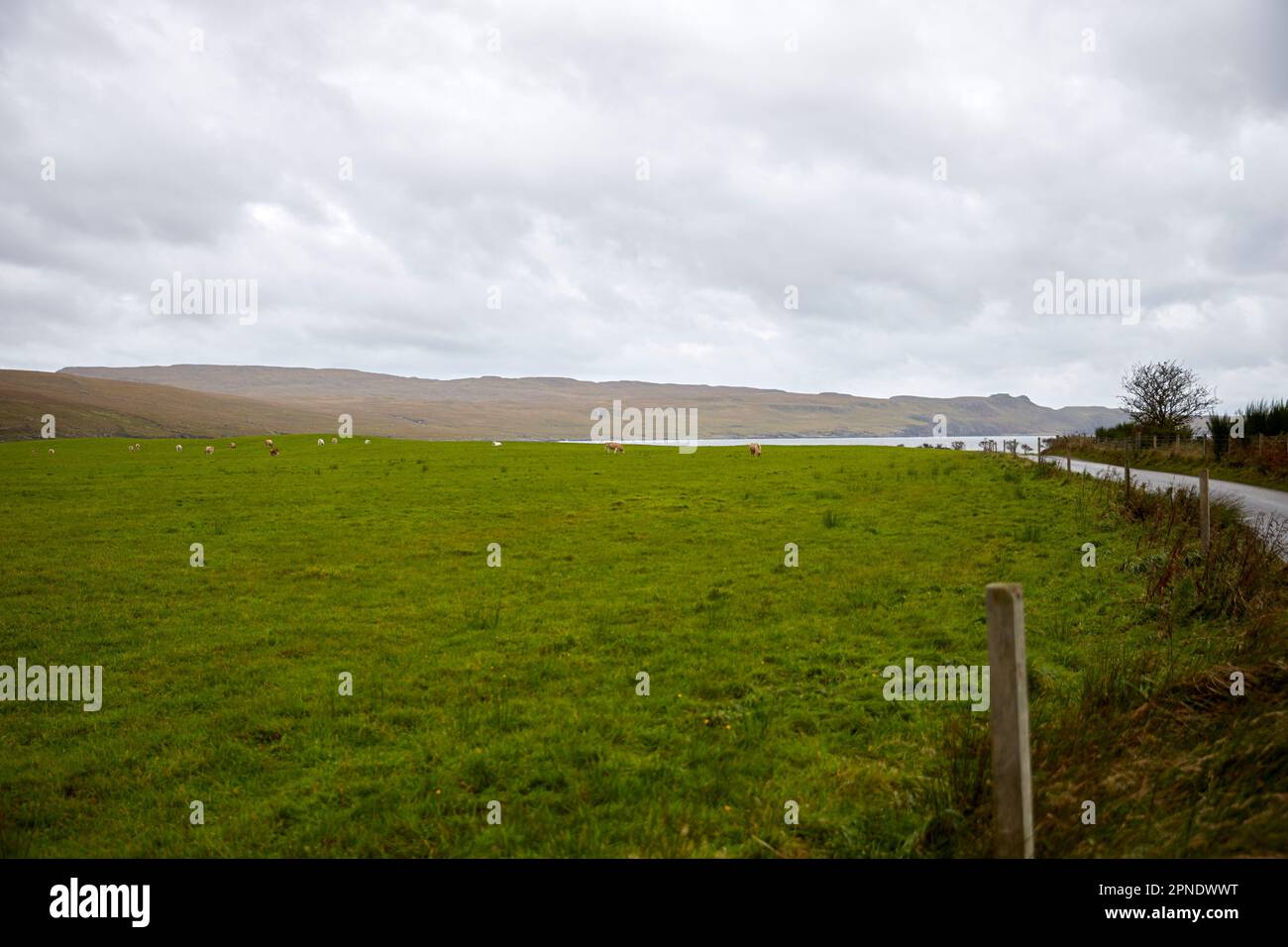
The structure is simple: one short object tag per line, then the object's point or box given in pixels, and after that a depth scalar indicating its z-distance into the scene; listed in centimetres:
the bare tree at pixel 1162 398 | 6662
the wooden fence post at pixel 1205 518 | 1355
